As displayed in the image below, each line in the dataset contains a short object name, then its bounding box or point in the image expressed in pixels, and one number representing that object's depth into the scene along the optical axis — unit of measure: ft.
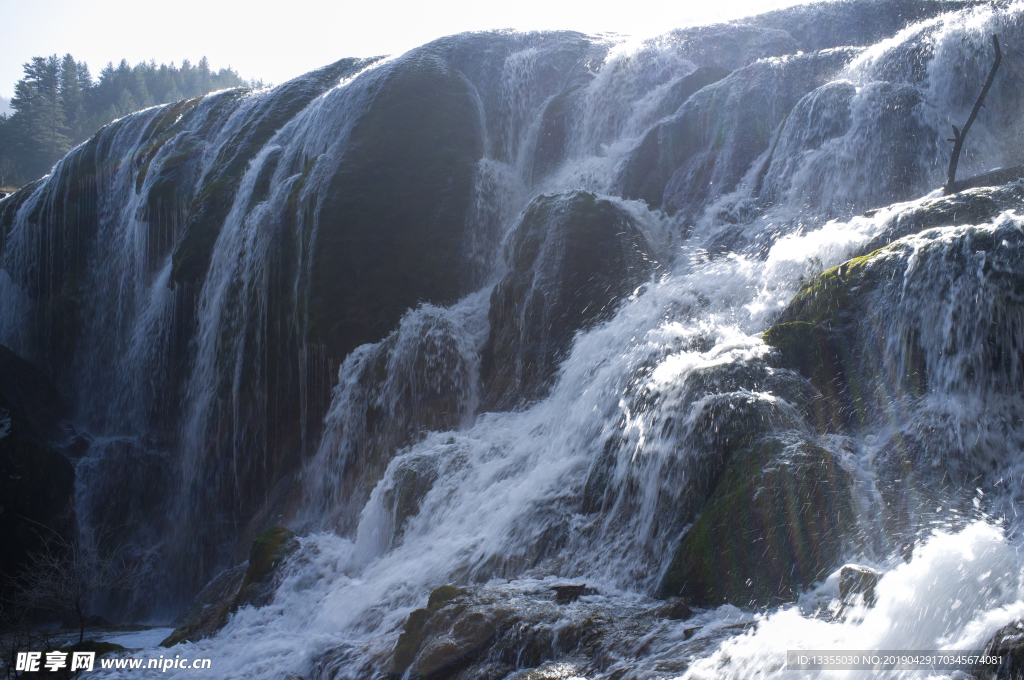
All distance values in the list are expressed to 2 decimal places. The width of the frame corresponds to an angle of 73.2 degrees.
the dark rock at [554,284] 37.40
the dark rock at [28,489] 51.90
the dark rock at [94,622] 45.60
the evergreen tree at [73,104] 226.38
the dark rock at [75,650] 26.52
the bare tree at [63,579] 36.01
